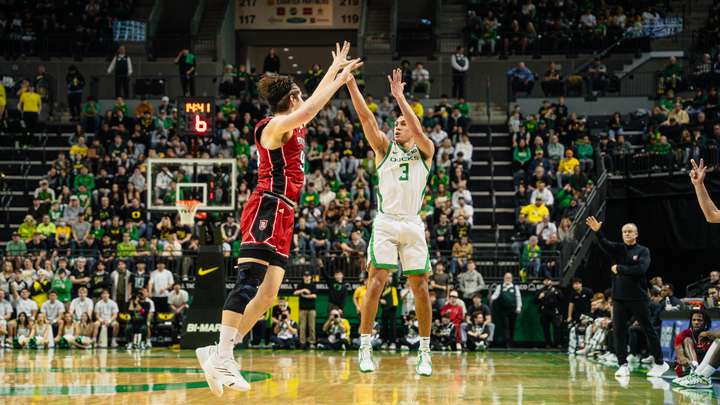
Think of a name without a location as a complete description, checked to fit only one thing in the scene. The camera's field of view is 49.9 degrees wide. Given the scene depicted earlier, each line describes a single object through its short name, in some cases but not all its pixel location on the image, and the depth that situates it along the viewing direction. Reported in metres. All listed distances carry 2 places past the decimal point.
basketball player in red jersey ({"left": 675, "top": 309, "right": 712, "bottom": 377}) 11.13
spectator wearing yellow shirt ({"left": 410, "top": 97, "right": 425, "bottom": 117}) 25.30
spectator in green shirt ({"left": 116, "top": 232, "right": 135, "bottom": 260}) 19.87
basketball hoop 16.17
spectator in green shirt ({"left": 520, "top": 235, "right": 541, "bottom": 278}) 19.27
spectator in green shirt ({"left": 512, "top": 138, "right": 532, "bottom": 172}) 24.03
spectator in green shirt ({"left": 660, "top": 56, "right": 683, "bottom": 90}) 26.27
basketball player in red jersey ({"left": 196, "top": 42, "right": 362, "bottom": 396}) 6.33
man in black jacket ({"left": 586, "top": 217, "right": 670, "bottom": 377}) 11.42
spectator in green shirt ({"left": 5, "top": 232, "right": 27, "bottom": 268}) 20.25
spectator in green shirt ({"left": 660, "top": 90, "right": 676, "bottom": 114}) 24.55
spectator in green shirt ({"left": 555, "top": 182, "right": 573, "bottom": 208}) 21.19
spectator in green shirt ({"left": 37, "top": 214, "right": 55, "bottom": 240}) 21.09
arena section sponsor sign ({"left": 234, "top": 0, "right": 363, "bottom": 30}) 32.34
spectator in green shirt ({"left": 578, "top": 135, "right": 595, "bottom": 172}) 22.97
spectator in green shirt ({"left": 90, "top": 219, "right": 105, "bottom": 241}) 20.78
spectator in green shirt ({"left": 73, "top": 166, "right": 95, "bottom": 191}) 22.68
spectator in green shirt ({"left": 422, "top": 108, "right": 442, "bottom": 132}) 24.77
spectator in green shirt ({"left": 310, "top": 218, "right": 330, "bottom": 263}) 19.64
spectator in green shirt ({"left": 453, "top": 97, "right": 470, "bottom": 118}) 25.92
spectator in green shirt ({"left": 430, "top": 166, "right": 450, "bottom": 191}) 22.09
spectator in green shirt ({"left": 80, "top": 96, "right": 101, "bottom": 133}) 26.06
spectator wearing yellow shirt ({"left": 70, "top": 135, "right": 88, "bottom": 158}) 24.48
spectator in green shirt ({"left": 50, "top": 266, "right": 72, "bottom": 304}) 18.89
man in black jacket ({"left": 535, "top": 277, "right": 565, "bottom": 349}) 18.56
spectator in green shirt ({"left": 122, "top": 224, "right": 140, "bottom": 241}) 20.40
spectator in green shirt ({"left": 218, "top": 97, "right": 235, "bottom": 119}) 25.36
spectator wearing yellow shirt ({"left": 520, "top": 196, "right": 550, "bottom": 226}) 20.83
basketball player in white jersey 7.77
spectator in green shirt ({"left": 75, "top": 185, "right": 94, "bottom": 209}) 21.95
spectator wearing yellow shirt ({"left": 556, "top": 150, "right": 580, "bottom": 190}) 22.12
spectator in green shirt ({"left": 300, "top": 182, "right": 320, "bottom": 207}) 21.44
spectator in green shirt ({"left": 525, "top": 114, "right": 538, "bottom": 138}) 24.59
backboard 16.59
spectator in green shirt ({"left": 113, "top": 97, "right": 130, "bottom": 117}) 25.61
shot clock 16.73
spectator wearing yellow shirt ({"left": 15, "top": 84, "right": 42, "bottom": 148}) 26.39
